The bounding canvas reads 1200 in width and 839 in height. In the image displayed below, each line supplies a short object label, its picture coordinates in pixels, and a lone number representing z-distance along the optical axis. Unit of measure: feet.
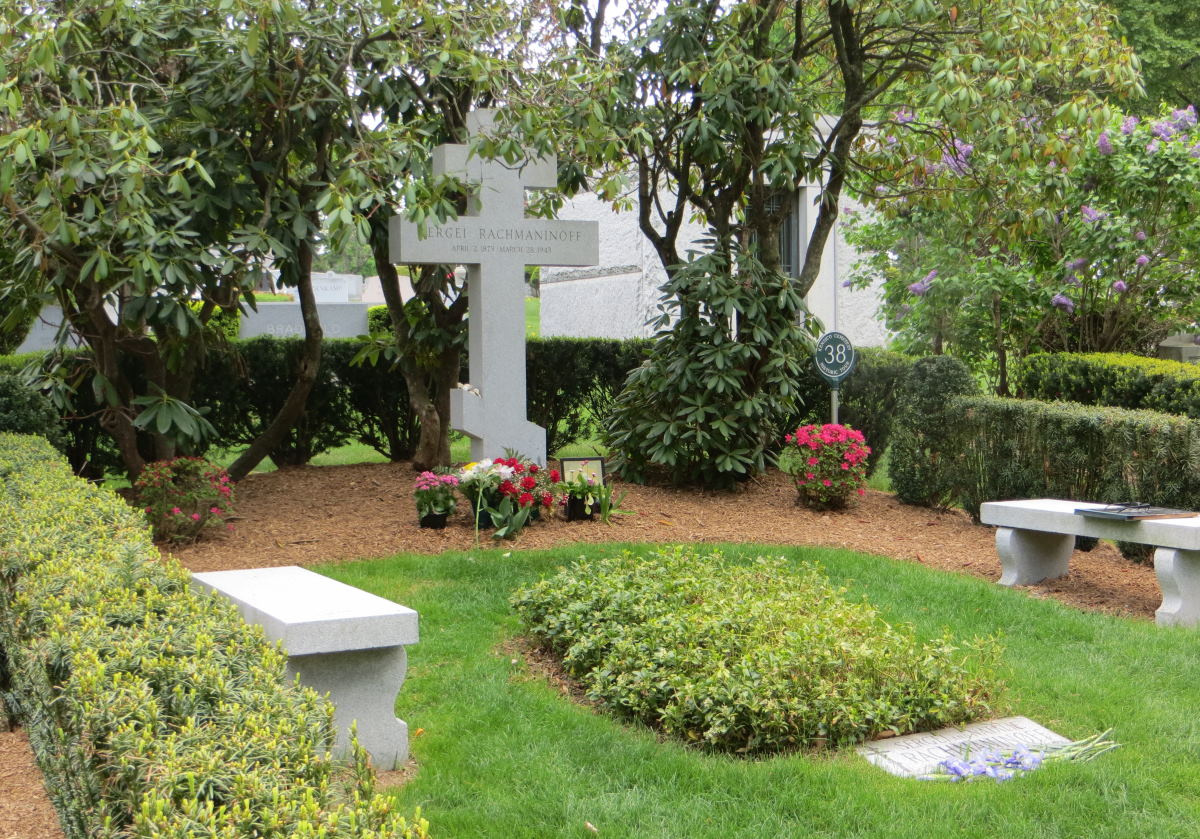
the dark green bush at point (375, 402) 39.01
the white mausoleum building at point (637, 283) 58.39
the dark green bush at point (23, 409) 28.71
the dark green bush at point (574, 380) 41.22
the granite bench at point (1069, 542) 20.88
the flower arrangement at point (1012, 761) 13.39
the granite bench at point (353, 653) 13.53
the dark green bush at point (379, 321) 55.67
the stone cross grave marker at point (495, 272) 29.12
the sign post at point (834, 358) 32.27
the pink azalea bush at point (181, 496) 25.67
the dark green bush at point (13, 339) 42.73
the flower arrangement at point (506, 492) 26.00
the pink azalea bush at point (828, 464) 30.89
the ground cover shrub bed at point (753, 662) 14.53
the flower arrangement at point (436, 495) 26.96
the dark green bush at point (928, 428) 31.76
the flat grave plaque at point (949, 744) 13.94
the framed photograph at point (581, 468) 29.22
